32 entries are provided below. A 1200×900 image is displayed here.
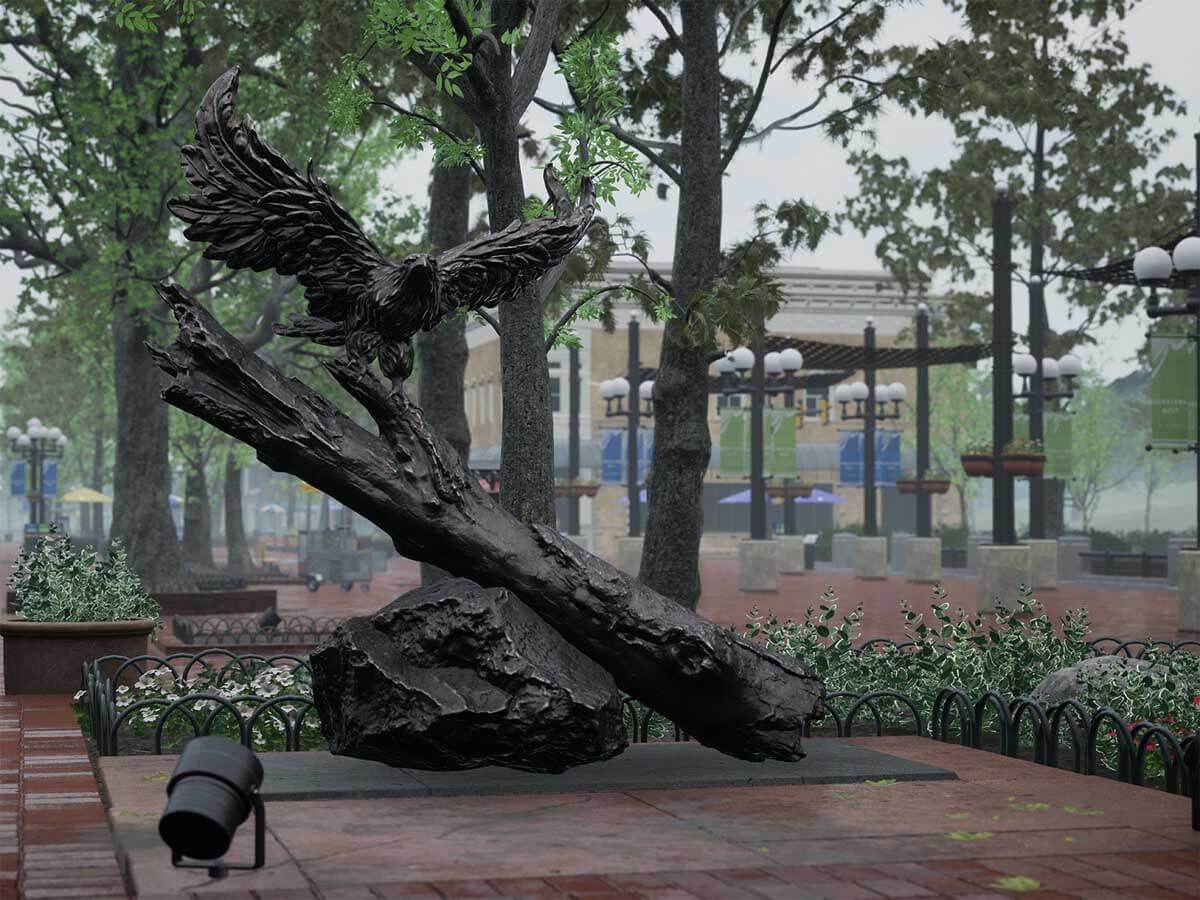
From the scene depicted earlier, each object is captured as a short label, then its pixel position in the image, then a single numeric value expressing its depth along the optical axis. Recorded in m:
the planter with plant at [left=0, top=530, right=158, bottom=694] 13.86
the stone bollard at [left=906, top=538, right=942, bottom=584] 36.75
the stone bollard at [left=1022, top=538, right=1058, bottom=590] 32.50
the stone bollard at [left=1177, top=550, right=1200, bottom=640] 22.30
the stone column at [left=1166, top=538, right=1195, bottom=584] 33.44
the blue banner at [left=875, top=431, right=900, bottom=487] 41.81
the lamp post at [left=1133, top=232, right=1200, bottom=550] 19.72
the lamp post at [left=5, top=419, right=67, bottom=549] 50.19
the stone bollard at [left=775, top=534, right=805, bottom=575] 41.34
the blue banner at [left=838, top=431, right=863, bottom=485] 45.28
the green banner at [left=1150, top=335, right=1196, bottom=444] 24.00
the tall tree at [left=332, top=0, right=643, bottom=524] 12.48
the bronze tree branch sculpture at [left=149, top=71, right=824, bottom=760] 7.96
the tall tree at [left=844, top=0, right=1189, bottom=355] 37.53
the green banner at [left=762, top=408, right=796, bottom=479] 37.97
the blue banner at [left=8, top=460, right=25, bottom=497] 68.56
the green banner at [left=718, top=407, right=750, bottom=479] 37.68
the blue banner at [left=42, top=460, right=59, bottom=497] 53.03
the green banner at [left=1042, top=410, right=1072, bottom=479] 33.62
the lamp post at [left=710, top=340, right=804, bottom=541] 33.38
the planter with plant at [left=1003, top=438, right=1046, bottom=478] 30.33
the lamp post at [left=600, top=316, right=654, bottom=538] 38.59
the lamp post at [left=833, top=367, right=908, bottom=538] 40.44
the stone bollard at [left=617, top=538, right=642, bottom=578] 38.12
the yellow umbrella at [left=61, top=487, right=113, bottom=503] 58.97
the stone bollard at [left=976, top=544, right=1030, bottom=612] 27.73
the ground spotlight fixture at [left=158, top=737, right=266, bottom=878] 5.59
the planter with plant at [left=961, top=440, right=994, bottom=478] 32.09
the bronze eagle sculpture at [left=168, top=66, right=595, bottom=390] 8.25
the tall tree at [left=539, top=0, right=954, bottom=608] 15.35
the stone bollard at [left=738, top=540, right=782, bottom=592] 33.28
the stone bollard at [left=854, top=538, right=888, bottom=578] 38.47
